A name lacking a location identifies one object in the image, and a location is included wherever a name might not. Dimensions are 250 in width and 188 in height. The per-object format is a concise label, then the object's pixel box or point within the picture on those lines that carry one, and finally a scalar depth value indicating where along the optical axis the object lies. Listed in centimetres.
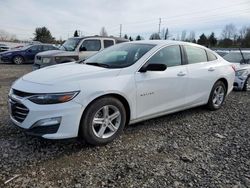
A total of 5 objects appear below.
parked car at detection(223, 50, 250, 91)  602
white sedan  234
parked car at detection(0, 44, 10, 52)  1684
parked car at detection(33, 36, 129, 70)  665
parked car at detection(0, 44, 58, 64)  1171
